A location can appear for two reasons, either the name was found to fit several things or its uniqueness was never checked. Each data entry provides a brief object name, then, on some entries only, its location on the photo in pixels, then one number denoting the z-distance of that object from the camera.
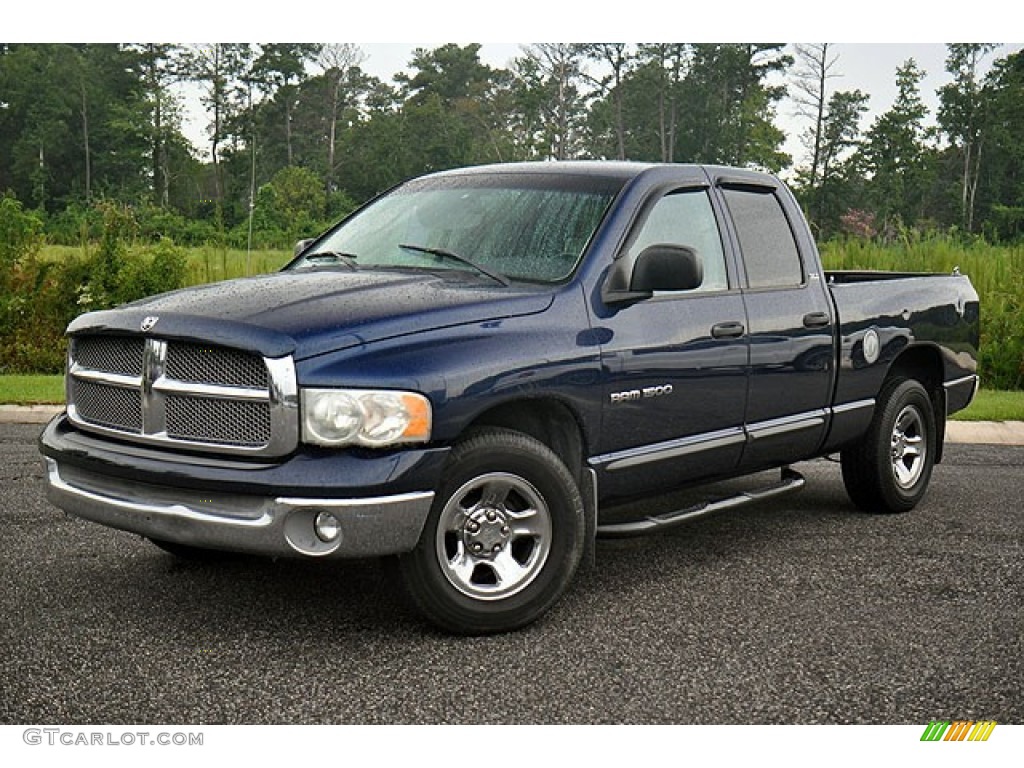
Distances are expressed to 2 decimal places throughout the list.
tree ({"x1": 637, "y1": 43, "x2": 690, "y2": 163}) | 58.88
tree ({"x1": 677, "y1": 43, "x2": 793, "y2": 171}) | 57.69
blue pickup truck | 4.66
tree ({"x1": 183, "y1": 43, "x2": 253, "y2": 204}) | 58.38
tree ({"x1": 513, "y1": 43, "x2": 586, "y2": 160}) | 53.28
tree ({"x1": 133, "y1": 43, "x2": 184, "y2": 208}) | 54.28
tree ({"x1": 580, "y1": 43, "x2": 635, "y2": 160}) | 53.92
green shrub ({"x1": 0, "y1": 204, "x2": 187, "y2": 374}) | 14.79
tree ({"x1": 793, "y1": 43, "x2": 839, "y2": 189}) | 48.19
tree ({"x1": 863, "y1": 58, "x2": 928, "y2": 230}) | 54.66
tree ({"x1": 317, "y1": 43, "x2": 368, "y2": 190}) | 58.97
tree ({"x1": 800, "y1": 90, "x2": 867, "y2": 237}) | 54.06
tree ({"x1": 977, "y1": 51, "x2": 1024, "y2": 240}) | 56.09
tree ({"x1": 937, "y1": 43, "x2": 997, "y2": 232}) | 57.97
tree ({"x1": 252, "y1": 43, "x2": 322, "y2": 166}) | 59.53
